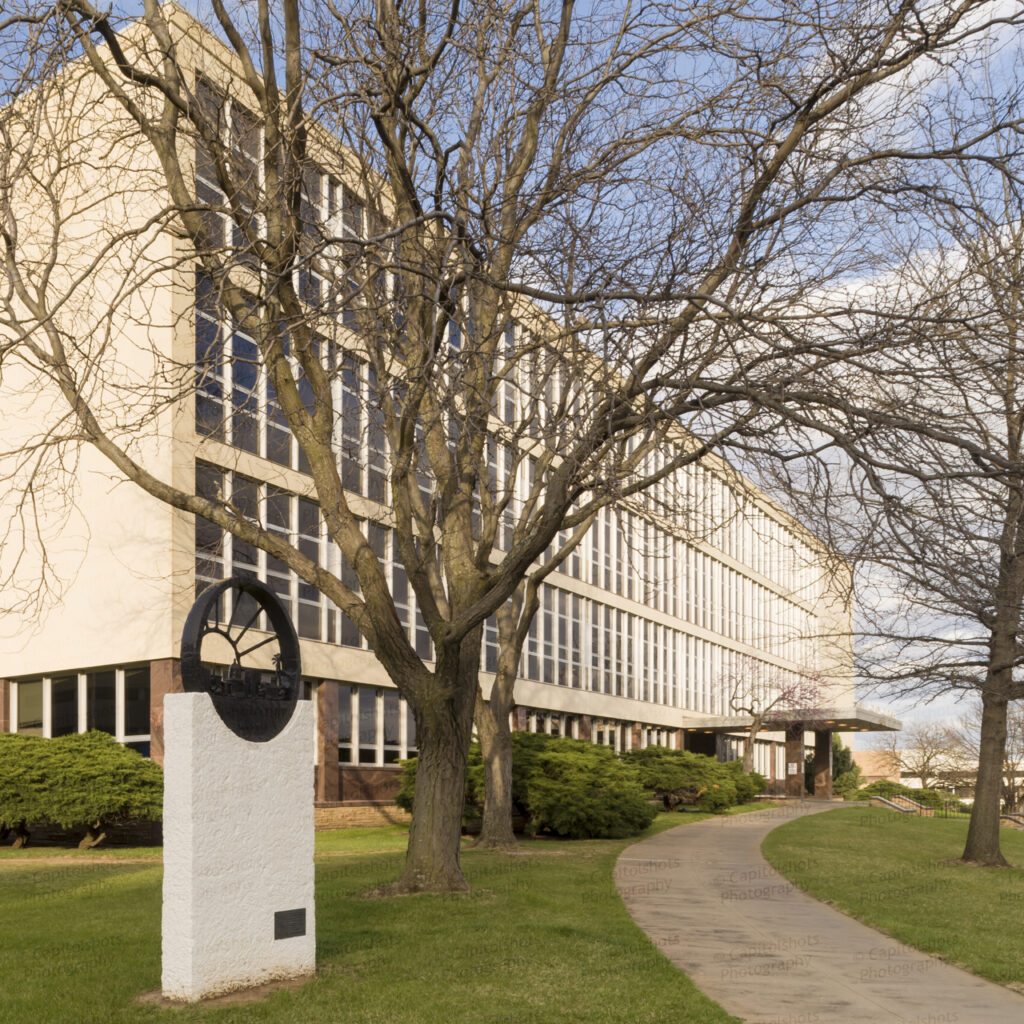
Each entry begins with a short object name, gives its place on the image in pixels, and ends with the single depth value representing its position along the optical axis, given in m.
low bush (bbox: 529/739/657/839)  23.83
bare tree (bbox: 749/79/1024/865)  8.82
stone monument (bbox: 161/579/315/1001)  7.78
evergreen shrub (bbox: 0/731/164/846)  20.42
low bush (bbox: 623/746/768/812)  37.34
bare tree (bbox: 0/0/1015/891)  9.48
